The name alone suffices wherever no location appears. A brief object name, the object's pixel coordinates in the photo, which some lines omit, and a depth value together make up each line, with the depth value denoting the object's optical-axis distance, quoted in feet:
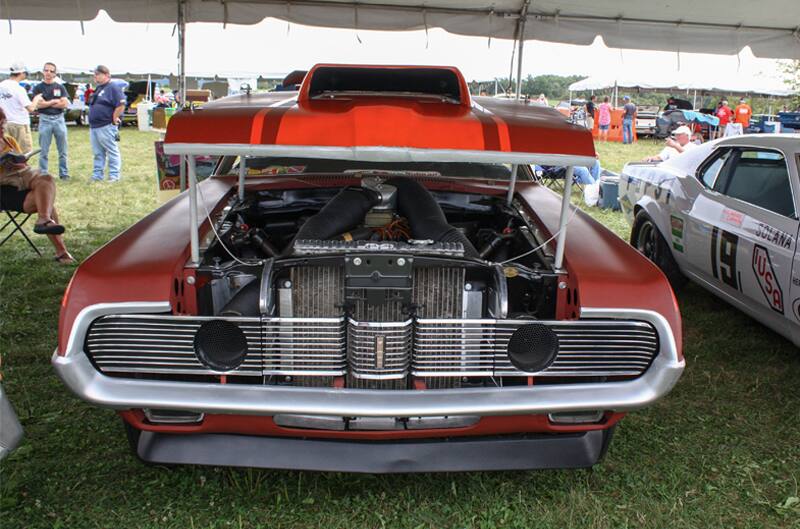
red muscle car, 7.38
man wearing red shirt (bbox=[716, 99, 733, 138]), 74.02
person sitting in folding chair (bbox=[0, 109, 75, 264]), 18.25
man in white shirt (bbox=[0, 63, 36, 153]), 30.09
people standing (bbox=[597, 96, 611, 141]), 71.51
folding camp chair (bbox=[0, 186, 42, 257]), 19.16
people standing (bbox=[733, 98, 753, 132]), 70.23
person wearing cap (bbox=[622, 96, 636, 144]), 71.92
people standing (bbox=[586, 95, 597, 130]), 75.54
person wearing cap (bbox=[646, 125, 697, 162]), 27.89
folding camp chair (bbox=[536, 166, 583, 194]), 29.25
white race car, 12.07
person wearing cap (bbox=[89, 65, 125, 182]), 31.81
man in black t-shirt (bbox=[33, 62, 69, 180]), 31.07
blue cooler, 29.40
